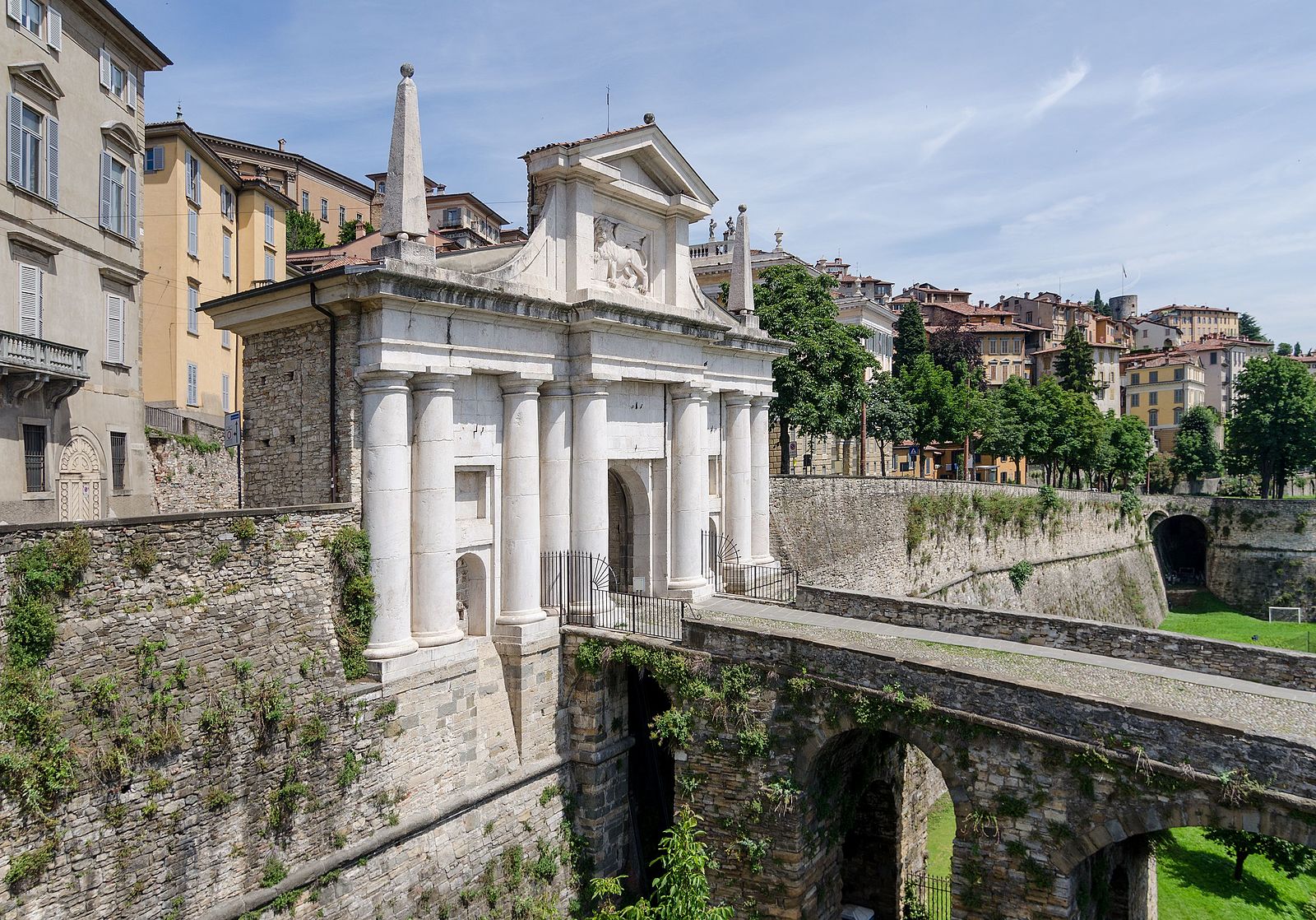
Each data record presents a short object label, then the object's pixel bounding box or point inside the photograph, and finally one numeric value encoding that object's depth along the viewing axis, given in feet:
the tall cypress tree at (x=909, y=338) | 222.28
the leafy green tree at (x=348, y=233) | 185.88
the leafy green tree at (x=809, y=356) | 109.60
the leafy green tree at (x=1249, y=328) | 463.42
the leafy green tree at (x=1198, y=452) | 248.73
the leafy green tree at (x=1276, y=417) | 203.27
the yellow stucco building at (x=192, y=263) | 93.56
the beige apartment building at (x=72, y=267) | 63.77
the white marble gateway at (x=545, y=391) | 48.06
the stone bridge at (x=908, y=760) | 36.22
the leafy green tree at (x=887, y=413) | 159.63
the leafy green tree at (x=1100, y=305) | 451.53
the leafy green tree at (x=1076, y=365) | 232.53
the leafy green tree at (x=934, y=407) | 168.35
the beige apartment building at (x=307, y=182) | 170.30
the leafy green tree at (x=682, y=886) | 34.30
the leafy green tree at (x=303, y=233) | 169.17
